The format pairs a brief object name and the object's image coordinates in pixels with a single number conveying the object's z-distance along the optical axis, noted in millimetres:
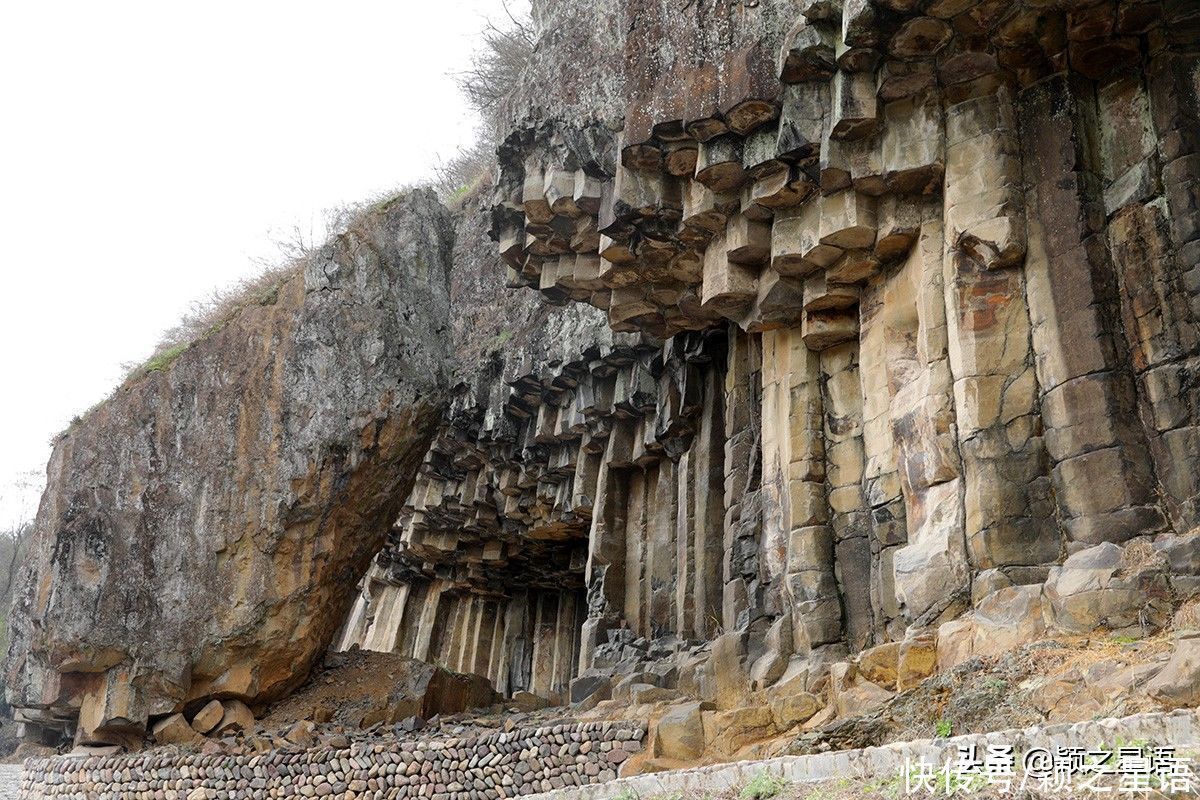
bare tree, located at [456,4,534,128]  26562
